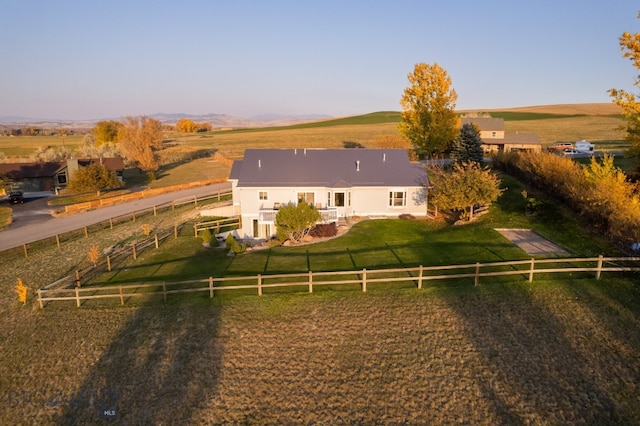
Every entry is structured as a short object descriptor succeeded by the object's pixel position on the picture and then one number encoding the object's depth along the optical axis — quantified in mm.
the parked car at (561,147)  53469
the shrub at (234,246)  27250
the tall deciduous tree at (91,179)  52625
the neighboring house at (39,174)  55438
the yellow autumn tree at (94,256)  25531
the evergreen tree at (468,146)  44781
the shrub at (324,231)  29422
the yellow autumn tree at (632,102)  23984
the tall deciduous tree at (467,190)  29141
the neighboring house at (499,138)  60281
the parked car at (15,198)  48000
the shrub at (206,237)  30438
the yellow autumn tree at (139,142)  72750
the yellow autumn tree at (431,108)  46594
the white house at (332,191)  33188
